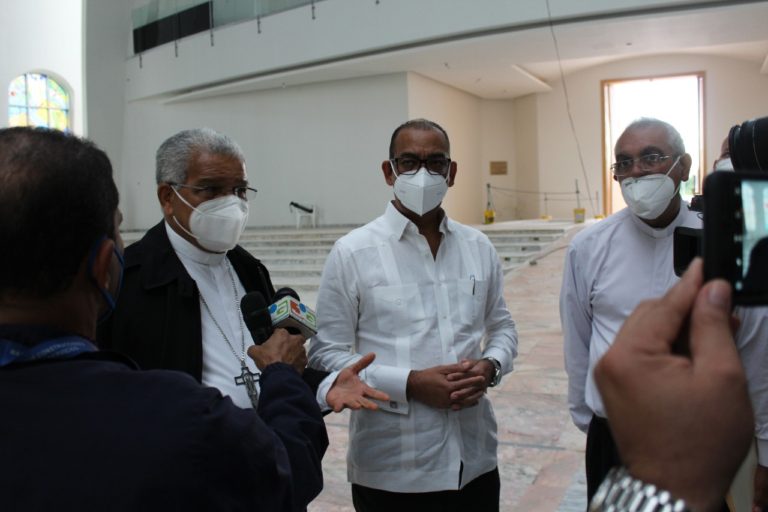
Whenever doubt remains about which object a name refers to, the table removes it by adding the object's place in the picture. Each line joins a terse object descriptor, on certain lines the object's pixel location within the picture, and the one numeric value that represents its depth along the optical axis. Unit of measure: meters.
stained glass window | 18.77
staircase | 11.95
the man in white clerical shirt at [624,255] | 2.17
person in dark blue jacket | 0.88
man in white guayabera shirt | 2.05
